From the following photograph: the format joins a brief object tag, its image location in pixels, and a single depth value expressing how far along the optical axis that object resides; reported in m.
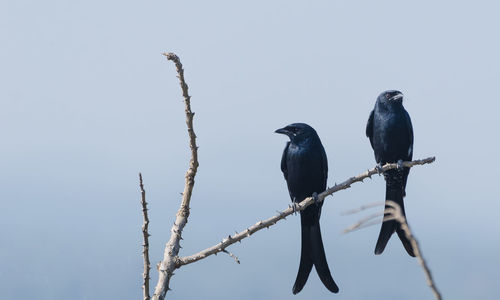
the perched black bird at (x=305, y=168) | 16.03
